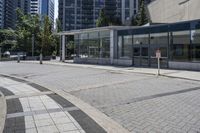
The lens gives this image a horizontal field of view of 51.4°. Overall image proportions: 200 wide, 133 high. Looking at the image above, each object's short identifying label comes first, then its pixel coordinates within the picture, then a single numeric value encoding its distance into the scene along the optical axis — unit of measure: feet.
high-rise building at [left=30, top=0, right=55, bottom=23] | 330.95
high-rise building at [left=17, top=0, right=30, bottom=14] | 311.53
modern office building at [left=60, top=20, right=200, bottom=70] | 56.20
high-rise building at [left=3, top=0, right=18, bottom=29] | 303.16
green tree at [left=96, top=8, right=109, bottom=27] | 145.51
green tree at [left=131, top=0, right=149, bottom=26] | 135.67
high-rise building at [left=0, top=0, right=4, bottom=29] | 288.87
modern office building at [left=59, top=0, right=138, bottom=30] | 294.26
